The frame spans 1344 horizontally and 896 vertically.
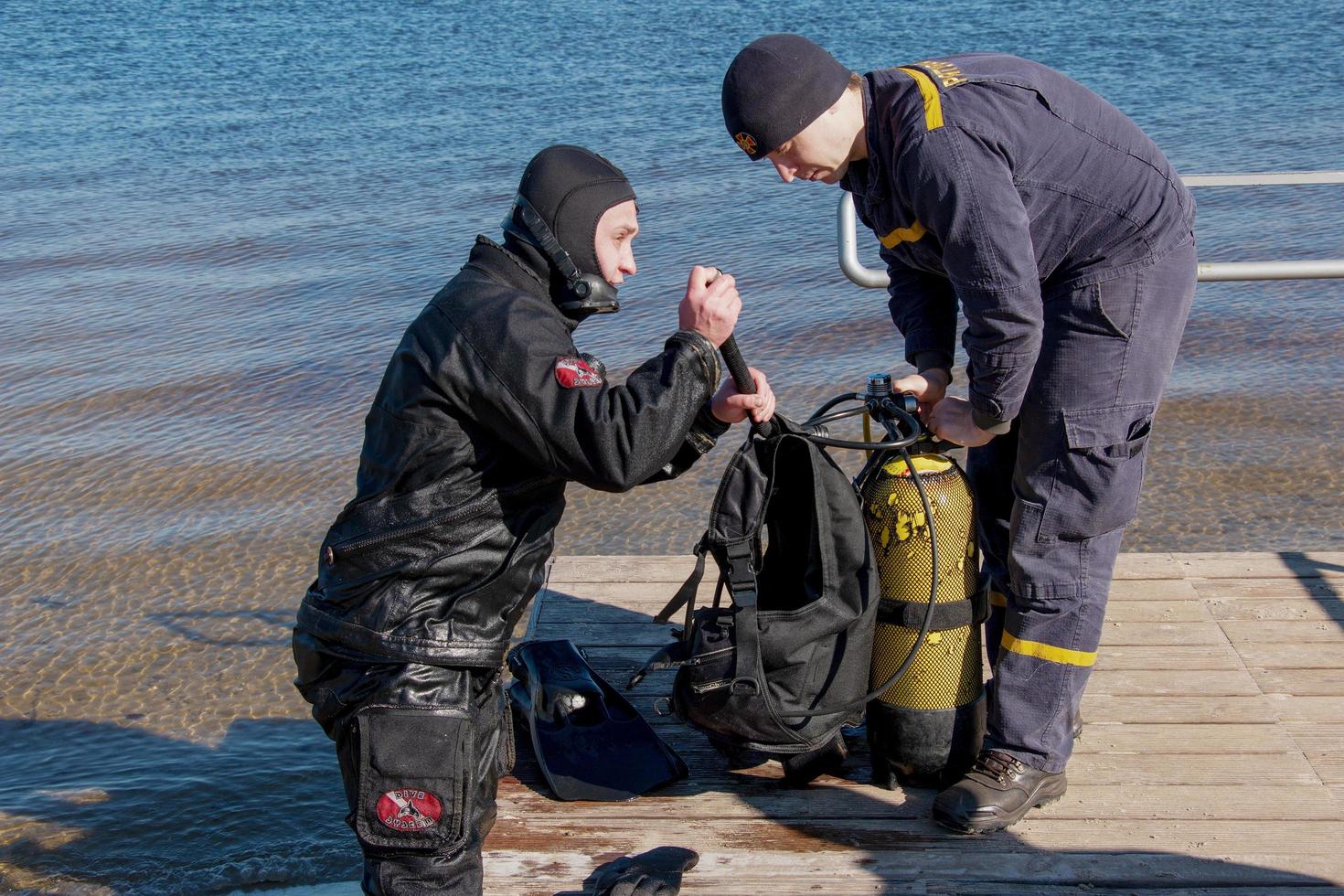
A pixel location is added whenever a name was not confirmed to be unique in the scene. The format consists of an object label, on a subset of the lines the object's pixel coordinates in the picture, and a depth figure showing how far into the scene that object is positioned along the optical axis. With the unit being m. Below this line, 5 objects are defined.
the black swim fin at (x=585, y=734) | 3.19
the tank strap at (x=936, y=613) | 3.09
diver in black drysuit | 2.43
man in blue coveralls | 2.67
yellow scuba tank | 3.09
